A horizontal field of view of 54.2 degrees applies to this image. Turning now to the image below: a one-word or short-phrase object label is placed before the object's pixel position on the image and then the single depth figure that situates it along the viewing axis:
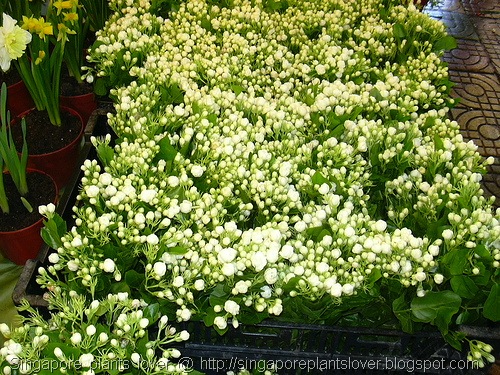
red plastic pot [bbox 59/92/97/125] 2.11
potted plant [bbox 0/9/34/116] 2.17
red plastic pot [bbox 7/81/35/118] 2.16
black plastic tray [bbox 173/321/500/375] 1.12
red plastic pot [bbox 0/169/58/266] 1.59
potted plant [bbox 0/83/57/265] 1.56
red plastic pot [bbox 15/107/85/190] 1.83
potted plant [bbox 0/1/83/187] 1.67
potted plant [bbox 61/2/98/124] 2.04
